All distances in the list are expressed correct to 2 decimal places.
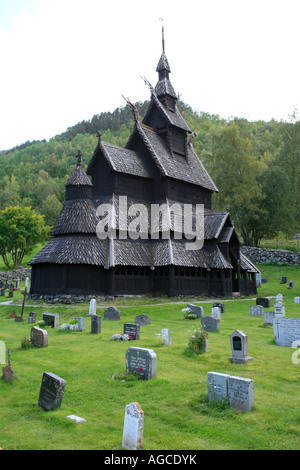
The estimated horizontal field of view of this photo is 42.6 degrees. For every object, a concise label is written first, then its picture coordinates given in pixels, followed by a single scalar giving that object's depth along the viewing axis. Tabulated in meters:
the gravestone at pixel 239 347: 10.57
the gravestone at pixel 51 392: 7.69
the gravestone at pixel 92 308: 21.07
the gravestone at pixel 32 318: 19.94
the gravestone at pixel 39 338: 12.99
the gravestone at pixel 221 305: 22.56
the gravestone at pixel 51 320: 18.25
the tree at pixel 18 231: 49.81
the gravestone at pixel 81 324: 16.76
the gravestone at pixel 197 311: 19.98
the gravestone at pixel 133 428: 5.96
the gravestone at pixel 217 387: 7.55
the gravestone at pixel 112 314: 19.91
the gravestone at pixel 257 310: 20.50
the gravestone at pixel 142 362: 9.27
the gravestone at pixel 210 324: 15.72
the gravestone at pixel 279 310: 16.68
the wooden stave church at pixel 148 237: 26.94
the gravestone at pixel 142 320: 18.19
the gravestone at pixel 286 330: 12.89
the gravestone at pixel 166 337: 13.09
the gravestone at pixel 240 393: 7.22
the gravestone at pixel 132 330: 14.21
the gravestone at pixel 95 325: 15.83
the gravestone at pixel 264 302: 23.97
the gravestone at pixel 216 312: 17.97
